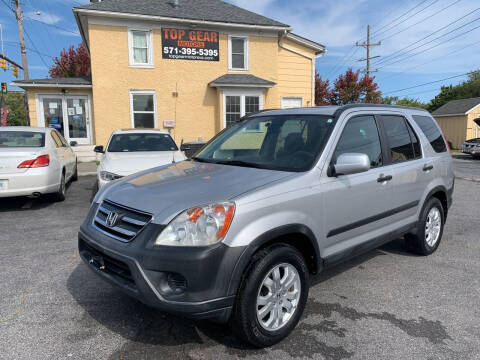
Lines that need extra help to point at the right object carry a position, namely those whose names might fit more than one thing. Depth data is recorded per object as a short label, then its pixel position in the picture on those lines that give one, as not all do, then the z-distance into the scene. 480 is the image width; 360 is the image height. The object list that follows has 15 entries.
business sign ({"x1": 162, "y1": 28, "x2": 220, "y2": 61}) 14.66
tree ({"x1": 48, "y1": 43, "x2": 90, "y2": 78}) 27.50
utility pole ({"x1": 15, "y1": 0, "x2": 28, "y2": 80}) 22.36
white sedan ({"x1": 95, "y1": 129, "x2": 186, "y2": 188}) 6.45
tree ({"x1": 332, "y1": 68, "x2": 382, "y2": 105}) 26.98
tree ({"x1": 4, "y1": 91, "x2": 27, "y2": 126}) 68.56
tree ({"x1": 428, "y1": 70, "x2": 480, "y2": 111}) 52.81
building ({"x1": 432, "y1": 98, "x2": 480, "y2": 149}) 29.73
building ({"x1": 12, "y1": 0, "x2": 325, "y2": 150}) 14.05
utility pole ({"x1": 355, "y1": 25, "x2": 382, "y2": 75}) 35.75
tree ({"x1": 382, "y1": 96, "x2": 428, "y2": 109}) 64.31
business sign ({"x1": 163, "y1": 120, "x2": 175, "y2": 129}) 14.99
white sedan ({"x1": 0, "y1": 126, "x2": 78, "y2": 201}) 6.43
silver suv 2.34
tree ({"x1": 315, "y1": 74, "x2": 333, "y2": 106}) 28.08
